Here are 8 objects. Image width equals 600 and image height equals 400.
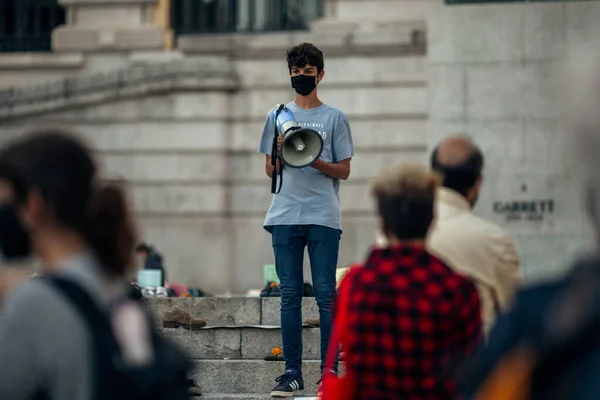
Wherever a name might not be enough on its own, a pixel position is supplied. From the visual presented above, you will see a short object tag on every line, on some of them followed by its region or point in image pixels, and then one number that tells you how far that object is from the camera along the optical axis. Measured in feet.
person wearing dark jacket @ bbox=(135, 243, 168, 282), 114.69
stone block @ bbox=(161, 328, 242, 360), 64.43
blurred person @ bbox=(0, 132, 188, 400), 19.19
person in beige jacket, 30.17
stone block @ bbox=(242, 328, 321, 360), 62.80
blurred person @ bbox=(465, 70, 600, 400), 15.07
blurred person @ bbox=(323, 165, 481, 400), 26.54
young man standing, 50.71
